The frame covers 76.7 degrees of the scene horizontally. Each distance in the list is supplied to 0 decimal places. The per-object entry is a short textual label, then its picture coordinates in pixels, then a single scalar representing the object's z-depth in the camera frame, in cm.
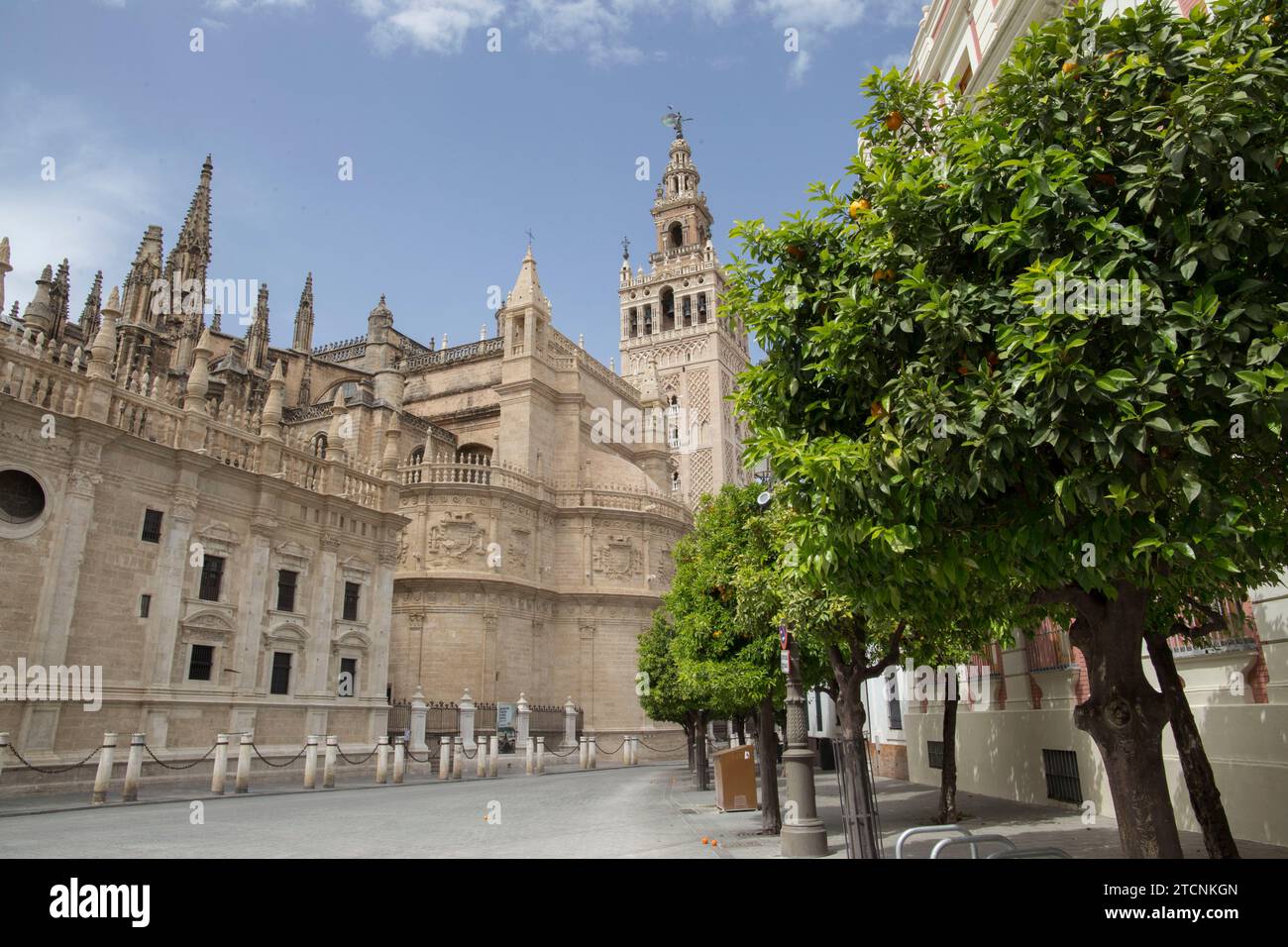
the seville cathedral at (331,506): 1933
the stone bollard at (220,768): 1905
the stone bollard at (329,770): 2178
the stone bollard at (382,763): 2377
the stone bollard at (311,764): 2127
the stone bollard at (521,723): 3481
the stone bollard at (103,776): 1680
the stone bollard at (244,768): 1961
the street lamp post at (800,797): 1026
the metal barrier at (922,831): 561
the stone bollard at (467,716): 3105
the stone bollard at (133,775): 1734
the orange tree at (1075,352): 516
